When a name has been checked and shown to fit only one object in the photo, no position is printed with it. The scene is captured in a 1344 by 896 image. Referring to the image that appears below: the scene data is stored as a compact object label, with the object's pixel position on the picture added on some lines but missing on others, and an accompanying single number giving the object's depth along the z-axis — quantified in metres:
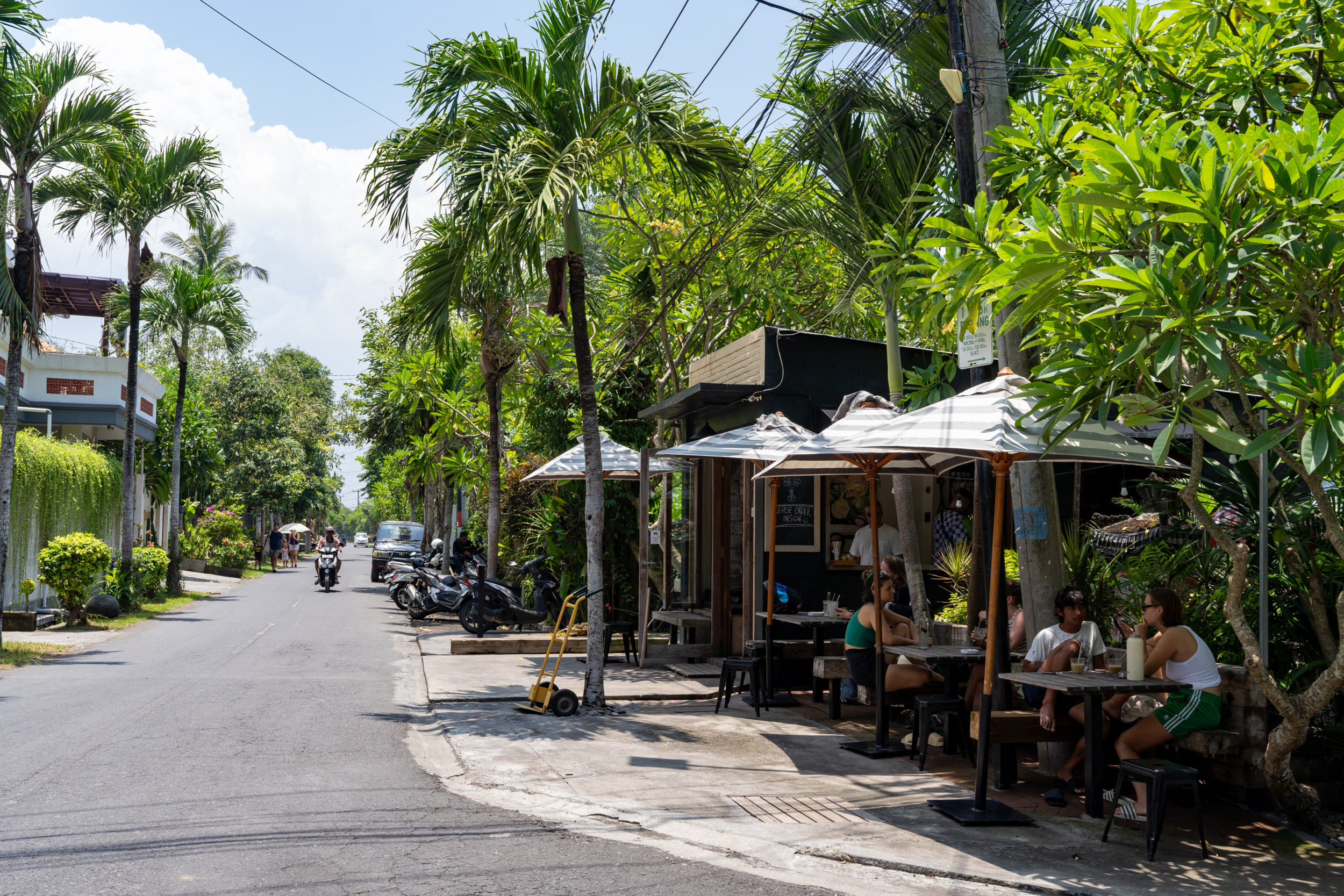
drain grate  6.33
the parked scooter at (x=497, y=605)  16.11
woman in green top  8.54
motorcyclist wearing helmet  29.53
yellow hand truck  9.60
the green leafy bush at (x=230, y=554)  35.72
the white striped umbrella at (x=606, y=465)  14.62
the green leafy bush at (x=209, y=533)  35.28
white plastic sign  7.77
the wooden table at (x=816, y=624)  10.02
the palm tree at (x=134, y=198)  16.75
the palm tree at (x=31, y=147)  13.78
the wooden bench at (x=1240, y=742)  6.57
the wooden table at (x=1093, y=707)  6.21
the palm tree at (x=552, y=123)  9.62
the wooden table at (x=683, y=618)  12.67
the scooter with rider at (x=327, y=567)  28.55
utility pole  7.67
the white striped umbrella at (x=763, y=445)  10.09
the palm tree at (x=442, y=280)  9.93
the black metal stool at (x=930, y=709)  7.75
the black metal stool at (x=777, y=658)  10.18
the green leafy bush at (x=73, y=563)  16.77
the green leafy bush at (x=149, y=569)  21.56
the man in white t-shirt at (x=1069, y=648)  6.99
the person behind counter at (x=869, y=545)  12.52
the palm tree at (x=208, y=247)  27.47
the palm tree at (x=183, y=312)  23.59
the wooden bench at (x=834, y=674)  9.33
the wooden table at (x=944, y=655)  7.73
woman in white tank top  6.38
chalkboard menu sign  12.52
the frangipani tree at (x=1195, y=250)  4.38
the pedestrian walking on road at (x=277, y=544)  44.47
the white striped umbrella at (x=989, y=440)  6.34
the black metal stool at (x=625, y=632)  12.78
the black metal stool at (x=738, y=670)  9.70
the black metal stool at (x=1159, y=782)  5.63
